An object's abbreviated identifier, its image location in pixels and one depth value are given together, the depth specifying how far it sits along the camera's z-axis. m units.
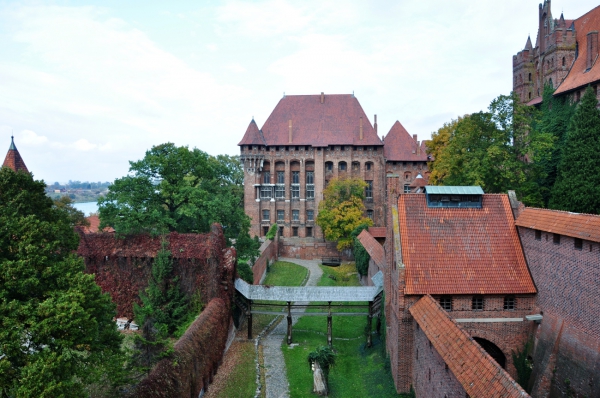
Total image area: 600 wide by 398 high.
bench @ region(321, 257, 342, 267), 43.97
